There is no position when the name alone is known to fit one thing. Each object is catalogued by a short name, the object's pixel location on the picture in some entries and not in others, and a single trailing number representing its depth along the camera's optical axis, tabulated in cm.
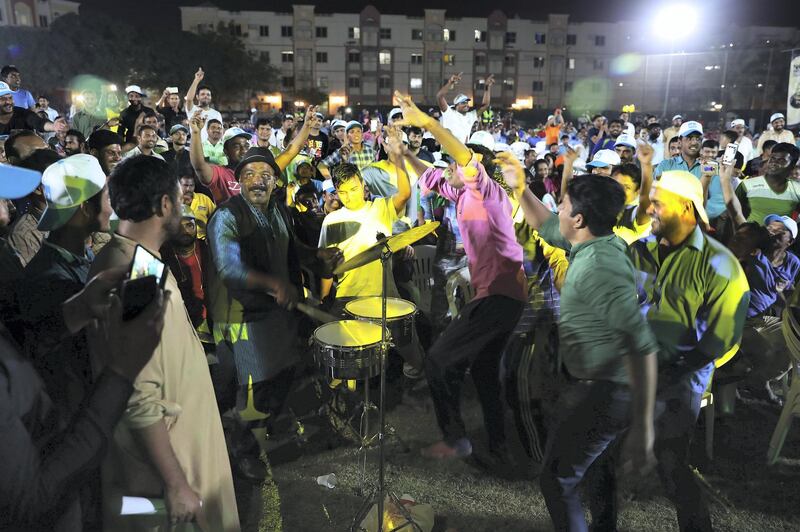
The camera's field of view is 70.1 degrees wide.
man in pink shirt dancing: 428
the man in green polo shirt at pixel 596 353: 283
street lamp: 4231
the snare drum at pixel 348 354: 374
